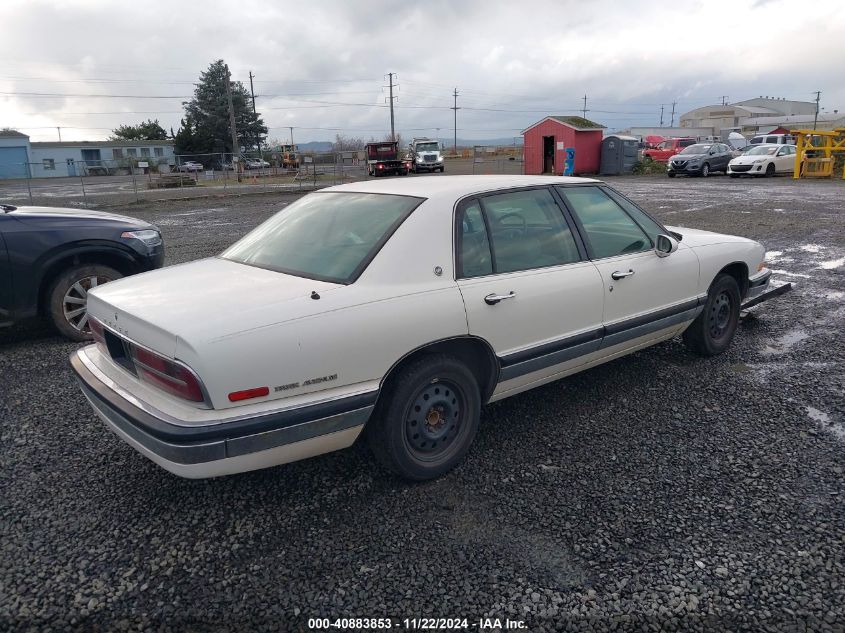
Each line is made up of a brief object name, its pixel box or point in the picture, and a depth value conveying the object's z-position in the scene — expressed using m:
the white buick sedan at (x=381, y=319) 2.56
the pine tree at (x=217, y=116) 66.94
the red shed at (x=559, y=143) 33.59
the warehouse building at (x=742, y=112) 88.88
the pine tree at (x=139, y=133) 79.75
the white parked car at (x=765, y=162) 27.08
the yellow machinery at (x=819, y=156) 26.28
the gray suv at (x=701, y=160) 29.09
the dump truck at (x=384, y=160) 37.47
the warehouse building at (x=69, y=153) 49.75
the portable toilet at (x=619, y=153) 33.69
